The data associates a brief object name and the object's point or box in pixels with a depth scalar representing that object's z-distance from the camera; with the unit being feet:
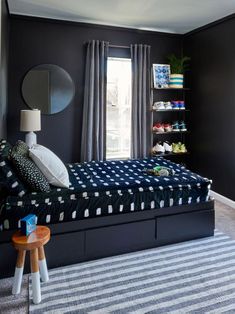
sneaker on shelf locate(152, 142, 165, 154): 14.97
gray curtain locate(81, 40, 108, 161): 13.64
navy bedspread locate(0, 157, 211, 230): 7.20
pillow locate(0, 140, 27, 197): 7.02
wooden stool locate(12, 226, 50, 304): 6.18
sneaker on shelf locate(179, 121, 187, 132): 15.32
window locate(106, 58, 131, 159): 14.60
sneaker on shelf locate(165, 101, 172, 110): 14.81
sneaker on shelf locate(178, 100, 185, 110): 15.07
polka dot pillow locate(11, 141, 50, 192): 7.24
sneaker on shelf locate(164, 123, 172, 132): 15.03
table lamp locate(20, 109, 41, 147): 11.77
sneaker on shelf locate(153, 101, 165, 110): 14.69
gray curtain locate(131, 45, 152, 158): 14.39
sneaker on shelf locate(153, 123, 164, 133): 14.89
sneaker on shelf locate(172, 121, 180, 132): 15.15
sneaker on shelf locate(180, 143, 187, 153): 15.38
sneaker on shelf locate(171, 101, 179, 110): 14.97
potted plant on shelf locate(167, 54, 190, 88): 14.64
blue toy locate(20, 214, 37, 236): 6.41
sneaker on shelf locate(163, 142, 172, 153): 15.15
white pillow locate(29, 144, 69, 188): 7.83
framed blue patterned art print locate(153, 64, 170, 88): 14.74
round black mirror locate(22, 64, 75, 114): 13.06
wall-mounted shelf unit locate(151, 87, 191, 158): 15.30
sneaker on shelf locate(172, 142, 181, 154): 15.28
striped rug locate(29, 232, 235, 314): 6.22
